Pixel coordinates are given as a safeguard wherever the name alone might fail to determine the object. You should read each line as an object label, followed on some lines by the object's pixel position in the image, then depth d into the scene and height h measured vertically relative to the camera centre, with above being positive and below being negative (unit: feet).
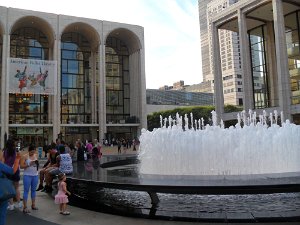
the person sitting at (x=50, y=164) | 34.58 -2.57
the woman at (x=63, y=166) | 31.89 -2.56
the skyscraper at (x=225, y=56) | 397.39 +124.99
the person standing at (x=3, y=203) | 15.30 -2.90
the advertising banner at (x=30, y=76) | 146.10 +30.33
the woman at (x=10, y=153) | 25.29 -0.86
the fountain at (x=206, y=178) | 22.12 -3.27
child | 24.41 -4.22
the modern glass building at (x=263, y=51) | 118.83 +36.06
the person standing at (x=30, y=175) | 25.85 -2.74
